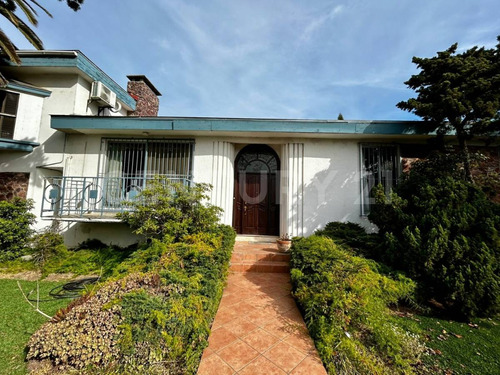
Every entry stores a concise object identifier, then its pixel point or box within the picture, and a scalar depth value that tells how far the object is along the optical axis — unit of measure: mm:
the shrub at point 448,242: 2945
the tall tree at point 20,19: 5176
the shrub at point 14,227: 5182
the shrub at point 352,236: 4280
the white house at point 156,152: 5824
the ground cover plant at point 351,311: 1978
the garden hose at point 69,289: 3617
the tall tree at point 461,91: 4324
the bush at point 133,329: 1733
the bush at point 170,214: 4182
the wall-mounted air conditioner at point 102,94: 6727
